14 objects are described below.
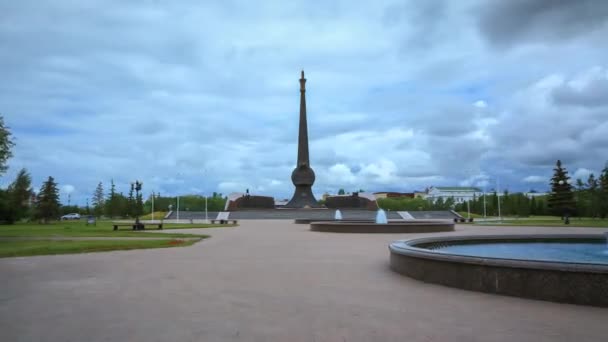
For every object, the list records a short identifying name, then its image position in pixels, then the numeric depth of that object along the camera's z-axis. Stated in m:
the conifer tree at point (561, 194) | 43.06
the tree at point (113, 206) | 61.16
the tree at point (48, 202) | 42.89
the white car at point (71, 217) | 59.74
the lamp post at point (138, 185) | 32.00
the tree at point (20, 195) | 37.41
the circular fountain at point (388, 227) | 19.06
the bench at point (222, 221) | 35.22
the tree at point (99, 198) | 78.68
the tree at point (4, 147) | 17.53
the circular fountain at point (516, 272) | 5.05
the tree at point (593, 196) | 40.84
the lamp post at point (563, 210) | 42.74
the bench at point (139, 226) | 24.41
